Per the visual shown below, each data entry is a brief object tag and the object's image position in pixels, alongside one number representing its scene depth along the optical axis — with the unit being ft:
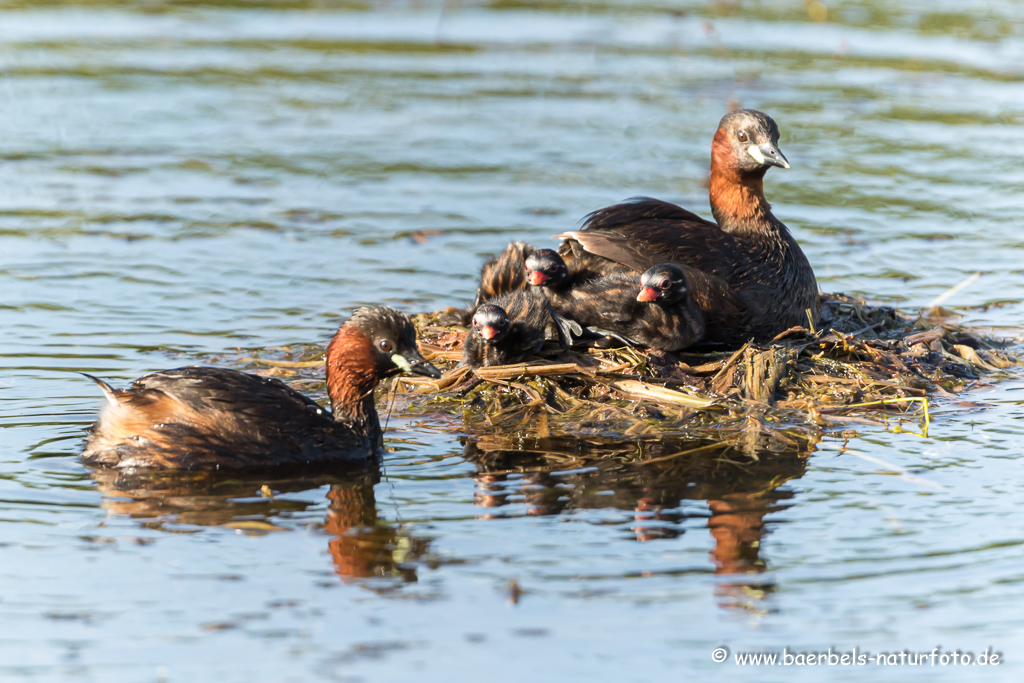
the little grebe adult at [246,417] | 43.06
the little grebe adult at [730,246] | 53.31
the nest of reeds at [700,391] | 48.26
